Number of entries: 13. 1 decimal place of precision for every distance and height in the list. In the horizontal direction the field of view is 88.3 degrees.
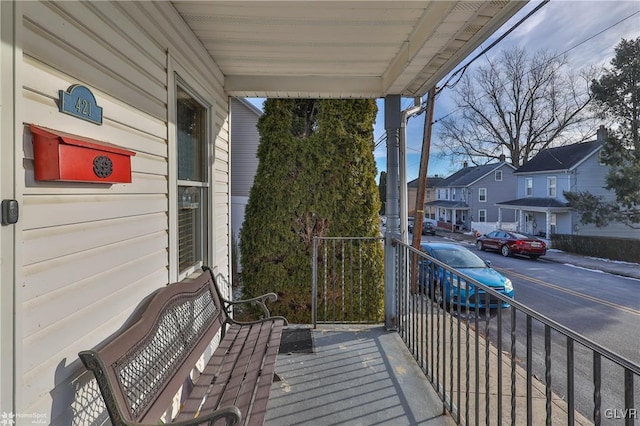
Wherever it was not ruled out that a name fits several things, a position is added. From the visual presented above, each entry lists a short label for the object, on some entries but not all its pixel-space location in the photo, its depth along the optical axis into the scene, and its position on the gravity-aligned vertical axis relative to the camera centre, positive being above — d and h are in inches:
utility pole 278.4 +38.8
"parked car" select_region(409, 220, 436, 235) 936.3 -54.3
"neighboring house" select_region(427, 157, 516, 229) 962.1 +49.5
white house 37.9 +13.6
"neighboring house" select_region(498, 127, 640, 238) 650.8 +46.8
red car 536.1 -58.3
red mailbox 39.7 +7.1
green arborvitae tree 165.6 +7.2
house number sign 44.3 +15.4
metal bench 45.9 -29.0
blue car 234.5 -42.5
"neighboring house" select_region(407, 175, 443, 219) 1243.2 +63.9
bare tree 700.0 +248.2
